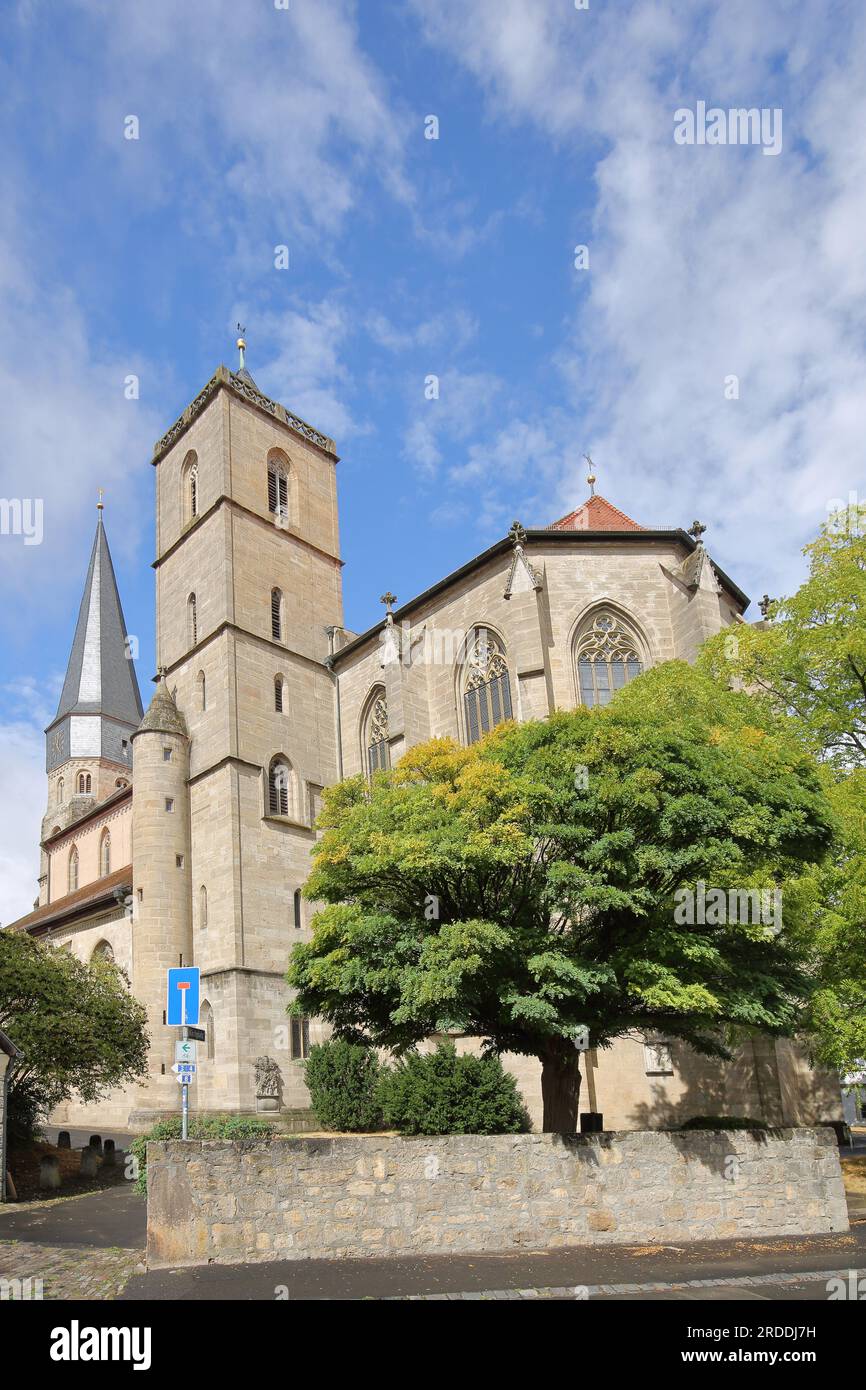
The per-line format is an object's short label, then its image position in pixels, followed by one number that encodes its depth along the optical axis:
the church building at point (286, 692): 25.86
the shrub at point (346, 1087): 24.84
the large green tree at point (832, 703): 15.20
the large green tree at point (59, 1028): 21.39
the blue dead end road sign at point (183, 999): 11.87
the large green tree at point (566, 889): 13.13
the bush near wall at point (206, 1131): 17.96
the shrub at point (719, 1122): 15.23
